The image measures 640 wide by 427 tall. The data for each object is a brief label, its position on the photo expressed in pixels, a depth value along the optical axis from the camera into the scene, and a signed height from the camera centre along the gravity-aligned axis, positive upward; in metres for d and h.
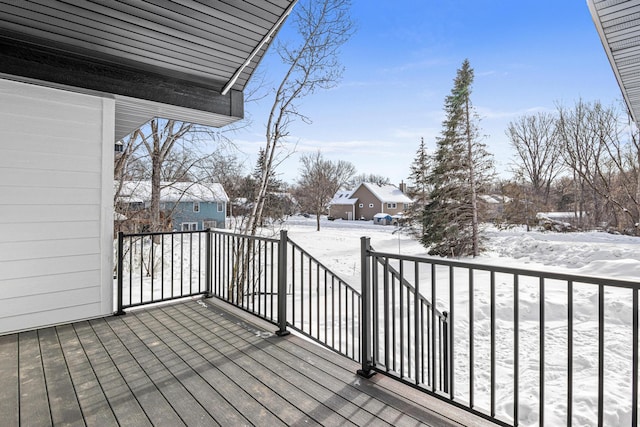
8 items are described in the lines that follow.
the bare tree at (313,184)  27.79 +2.33
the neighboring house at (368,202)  33.88 +0.90
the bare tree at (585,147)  16.80 +3.36
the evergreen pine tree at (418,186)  16.36 +1.22
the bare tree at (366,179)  40.66 +3.92
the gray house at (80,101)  2.72 +1.08
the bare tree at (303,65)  7.12 +3.16
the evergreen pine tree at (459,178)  13.44 +1.35
